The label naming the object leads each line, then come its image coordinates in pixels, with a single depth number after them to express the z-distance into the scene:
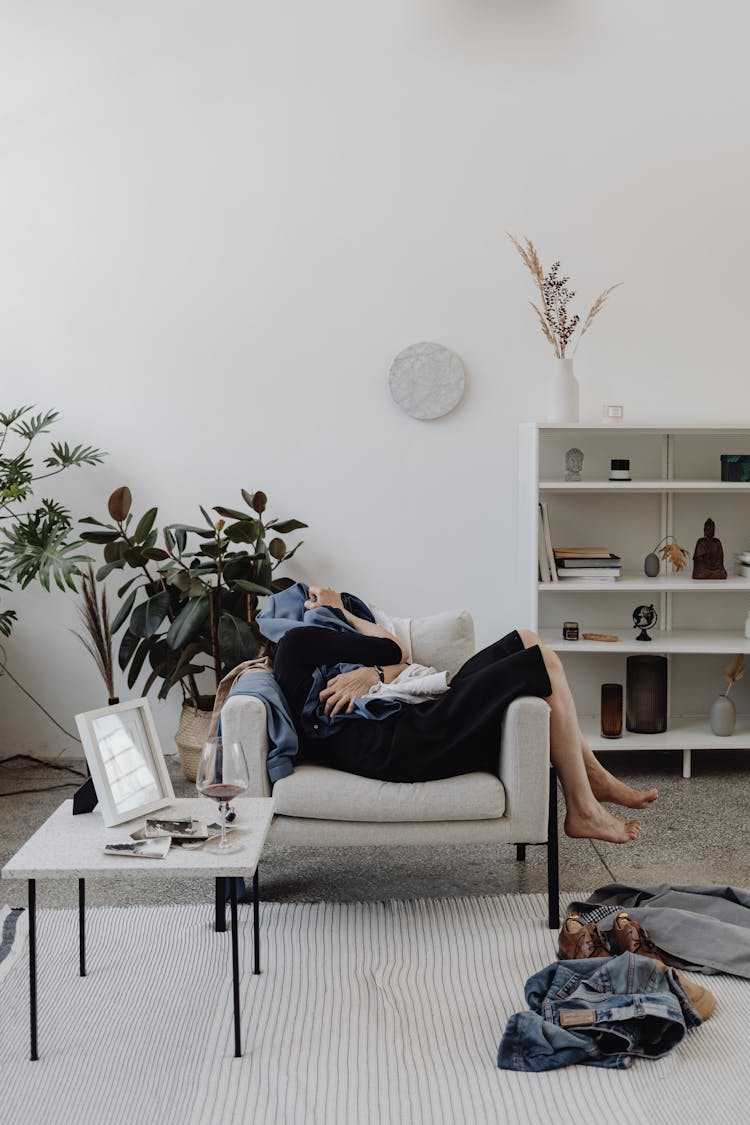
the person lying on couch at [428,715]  2.78
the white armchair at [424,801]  2.74
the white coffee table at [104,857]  2.01
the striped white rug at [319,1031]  1.98
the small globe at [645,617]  4.23
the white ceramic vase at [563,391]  4.13
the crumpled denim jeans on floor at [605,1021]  2.12
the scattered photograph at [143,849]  2.05
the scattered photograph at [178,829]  2.15
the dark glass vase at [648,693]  4.16
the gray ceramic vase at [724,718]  4.13
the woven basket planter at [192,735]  4.07
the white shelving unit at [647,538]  4.32
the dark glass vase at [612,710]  4.10
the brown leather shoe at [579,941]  2.45
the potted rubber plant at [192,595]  3.95
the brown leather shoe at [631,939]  2.43
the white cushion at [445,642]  3.37
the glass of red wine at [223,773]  2.13
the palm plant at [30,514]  3.85
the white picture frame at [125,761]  2.24
